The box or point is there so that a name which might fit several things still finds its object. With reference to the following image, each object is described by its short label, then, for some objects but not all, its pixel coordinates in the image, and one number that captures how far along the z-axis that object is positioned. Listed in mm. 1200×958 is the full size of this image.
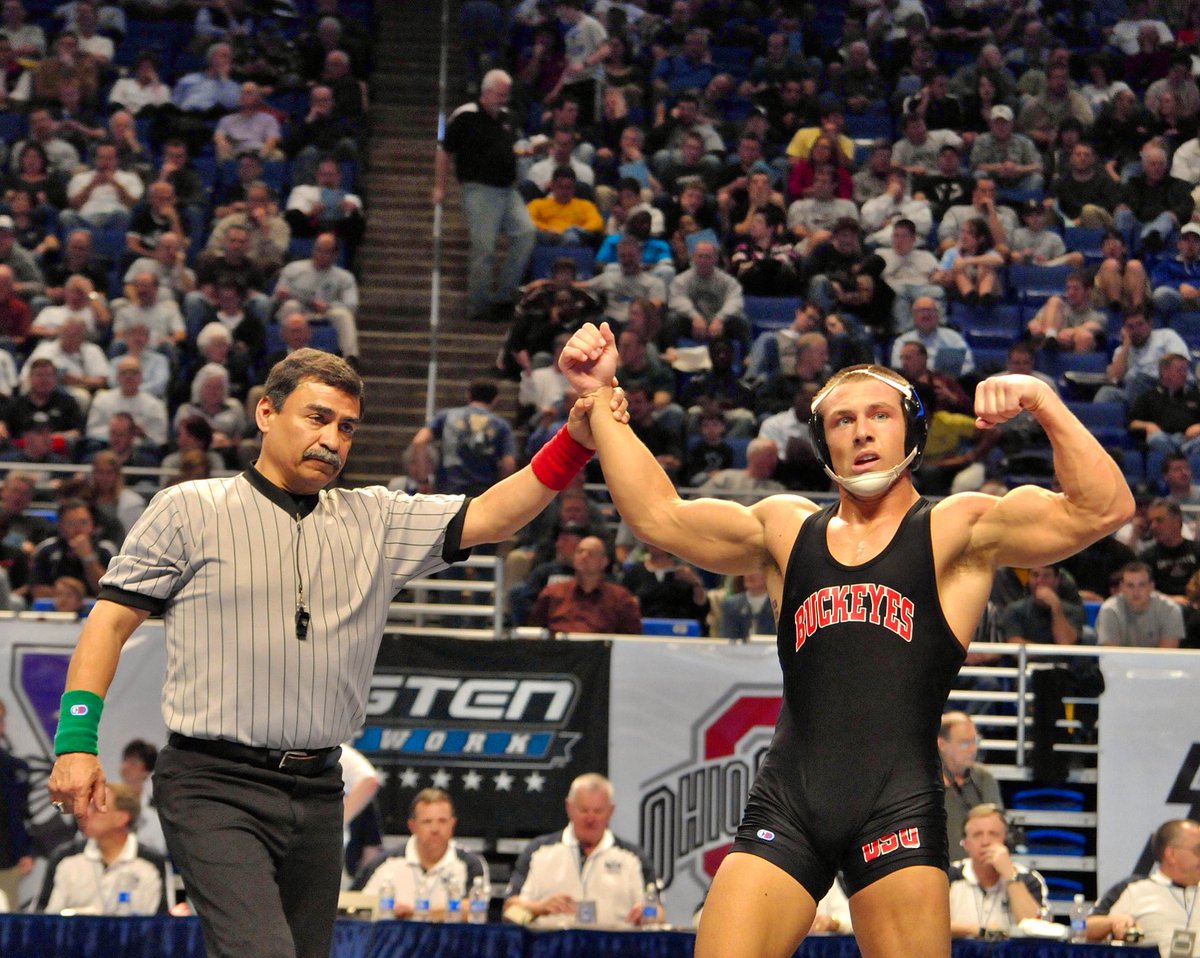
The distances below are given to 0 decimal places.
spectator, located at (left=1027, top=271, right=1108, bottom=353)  12258
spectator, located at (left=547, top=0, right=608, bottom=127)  14719
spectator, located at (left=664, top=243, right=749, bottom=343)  12211
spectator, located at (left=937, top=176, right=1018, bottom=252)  13180
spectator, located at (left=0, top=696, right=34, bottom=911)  8852
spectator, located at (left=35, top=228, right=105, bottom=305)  12445
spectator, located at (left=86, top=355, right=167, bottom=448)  11328
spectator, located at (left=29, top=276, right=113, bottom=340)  12047
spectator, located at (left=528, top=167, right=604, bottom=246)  13172
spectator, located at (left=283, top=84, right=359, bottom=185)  14289
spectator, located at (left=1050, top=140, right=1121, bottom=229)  13891
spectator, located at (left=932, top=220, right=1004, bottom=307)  12719
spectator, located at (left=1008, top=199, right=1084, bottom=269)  13266
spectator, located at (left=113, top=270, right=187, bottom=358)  11938
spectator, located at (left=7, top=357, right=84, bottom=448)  11227
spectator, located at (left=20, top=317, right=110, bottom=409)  11617
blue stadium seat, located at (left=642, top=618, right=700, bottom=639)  9758
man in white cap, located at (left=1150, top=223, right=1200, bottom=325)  12781
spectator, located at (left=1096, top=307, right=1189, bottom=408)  11867
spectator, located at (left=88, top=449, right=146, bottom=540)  10250
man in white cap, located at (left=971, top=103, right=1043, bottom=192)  14234
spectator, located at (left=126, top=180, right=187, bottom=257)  13070
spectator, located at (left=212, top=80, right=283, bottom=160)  14289
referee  3982
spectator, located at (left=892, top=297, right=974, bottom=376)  11797
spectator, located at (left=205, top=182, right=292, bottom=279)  12727
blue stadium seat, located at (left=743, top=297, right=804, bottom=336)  12664
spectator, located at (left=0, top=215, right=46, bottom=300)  12508
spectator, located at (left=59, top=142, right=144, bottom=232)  13266
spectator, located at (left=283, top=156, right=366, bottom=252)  13391
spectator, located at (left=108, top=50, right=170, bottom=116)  14680
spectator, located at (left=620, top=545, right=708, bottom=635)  10000
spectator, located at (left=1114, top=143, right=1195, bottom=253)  13539
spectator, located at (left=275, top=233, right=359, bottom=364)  12422
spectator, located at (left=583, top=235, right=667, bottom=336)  12273
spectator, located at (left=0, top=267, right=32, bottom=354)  12133
